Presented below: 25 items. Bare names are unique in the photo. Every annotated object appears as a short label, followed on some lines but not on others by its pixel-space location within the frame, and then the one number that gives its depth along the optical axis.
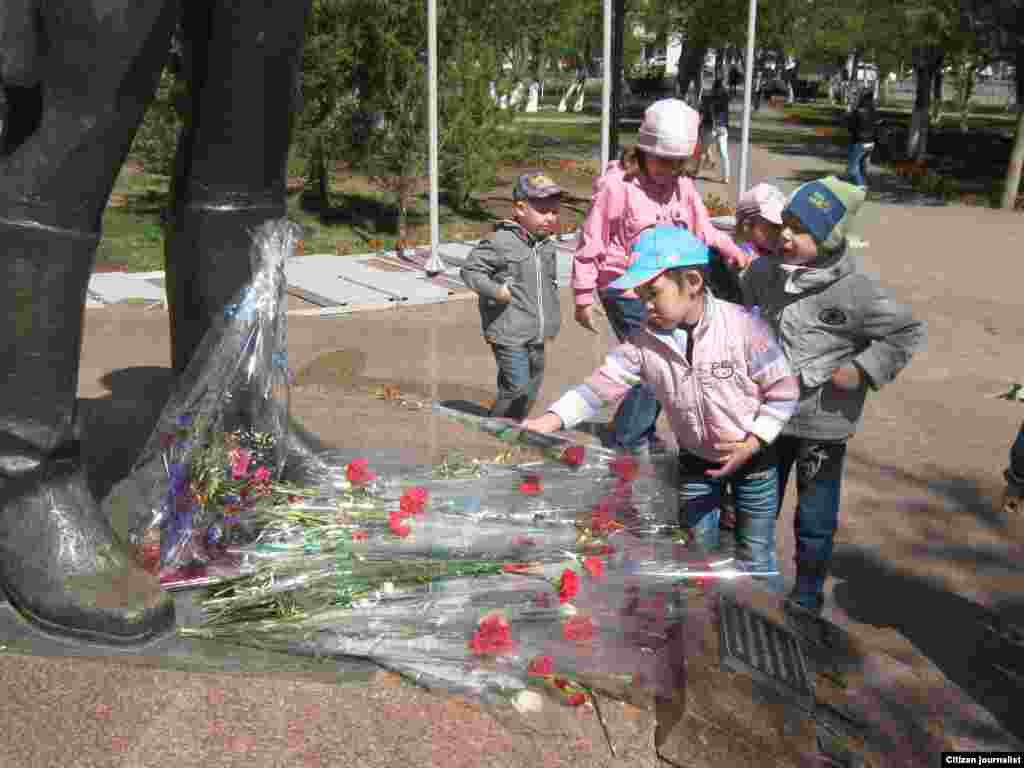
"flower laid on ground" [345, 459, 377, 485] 3.32
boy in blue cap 3.13
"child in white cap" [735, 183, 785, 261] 3.78
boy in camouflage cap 4.96
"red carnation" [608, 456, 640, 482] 3.33
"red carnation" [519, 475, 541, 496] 3.25
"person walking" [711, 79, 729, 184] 19.43
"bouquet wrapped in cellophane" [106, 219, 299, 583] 2.93
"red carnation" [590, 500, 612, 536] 3.12
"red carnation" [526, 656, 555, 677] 2.51
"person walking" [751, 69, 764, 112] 46.81
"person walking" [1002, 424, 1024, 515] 3.49
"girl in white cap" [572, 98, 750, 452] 4.70
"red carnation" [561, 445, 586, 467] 3.26
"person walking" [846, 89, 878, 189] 18.11
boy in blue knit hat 3.40
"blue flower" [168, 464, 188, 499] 2.94
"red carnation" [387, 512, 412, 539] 3.03
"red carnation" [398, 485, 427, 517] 3.10
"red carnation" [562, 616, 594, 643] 2.64
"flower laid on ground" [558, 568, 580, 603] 2.75
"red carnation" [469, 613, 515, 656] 2.57
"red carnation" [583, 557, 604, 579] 2.88
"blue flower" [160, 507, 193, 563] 2.91
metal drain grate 2.52
